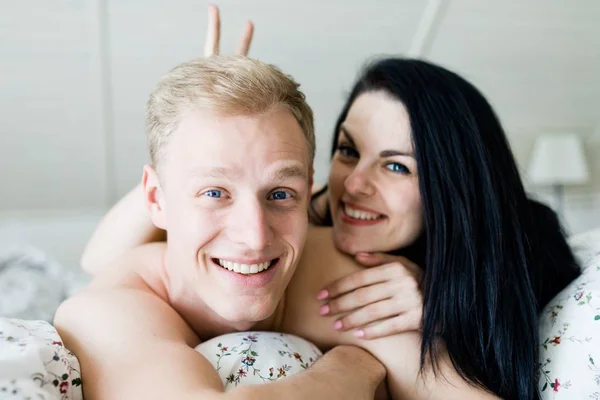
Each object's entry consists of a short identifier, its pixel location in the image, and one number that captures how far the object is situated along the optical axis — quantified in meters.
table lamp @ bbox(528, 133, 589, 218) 3.88
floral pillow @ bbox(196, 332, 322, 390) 1.13
